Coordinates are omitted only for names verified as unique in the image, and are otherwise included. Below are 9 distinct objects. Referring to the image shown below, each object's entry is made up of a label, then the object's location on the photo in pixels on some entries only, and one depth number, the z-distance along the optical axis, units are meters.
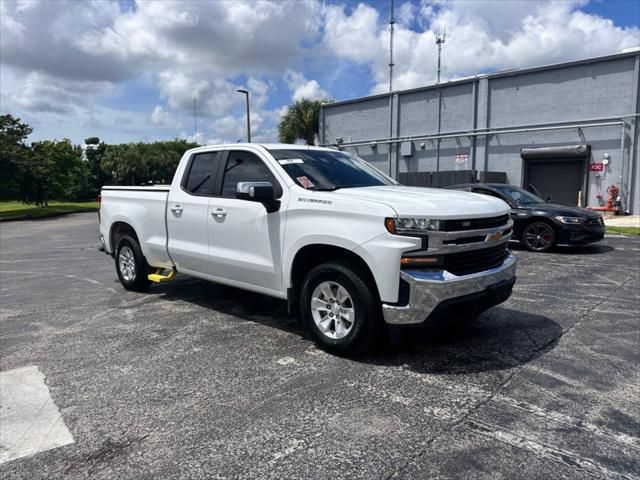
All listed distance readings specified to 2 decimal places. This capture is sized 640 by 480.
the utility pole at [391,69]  32.53
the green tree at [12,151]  28.03
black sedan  10.20
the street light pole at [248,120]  33.38
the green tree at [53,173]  29.62
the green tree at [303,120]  35.81
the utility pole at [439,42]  34.88
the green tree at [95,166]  51.19
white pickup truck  3.88
